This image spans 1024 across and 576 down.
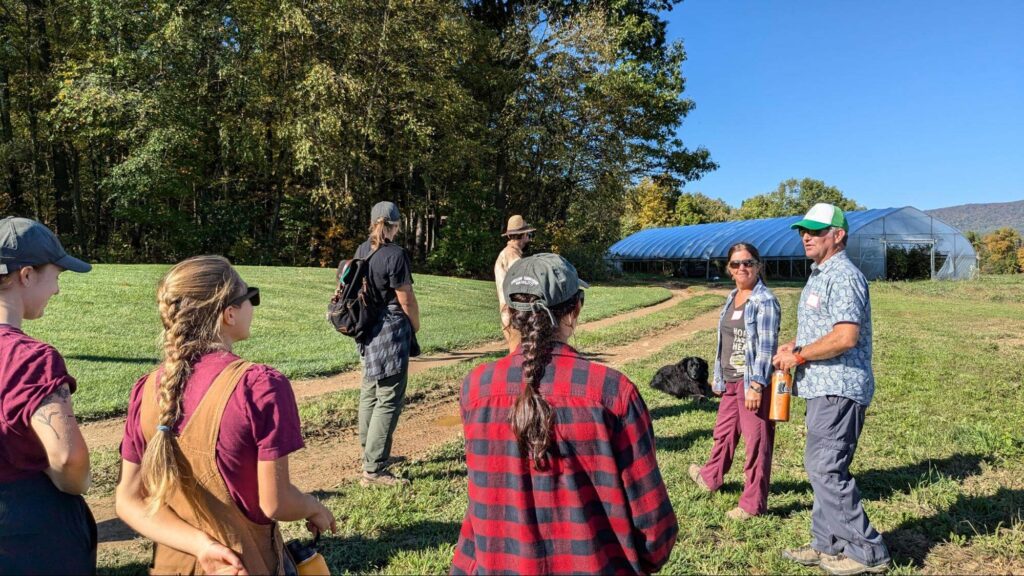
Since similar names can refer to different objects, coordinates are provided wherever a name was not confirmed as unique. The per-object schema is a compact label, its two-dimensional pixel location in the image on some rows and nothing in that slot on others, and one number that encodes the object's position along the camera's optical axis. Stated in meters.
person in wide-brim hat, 5.86
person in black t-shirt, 4.37
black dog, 7.02
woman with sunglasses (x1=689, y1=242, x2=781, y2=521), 3.85
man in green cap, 3.20
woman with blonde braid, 1.68
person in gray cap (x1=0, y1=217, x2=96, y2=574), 1.88
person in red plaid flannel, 1.70
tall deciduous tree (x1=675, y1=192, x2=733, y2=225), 65.31
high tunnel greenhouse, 33.06
